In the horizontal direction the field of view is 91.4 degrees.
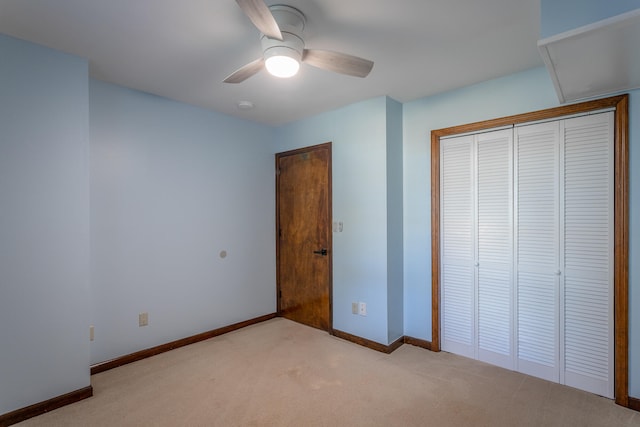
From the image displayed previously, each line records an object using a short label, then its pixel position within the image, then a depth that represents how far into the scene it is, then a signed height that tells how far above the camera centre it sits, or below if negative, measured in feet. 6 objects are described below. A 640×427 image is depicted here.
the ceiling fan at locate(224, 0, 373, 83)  5.40 +2.87
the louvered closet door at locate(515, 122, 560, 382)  7.75 -1.01
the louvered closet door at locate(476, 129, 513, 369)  8.41 -1.03
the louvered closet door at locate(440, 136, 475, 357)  9.07 -1.04
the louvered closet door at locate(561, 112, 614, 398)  7.06 -1.04
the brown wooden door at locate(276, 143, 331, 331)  11.32 -0.92
